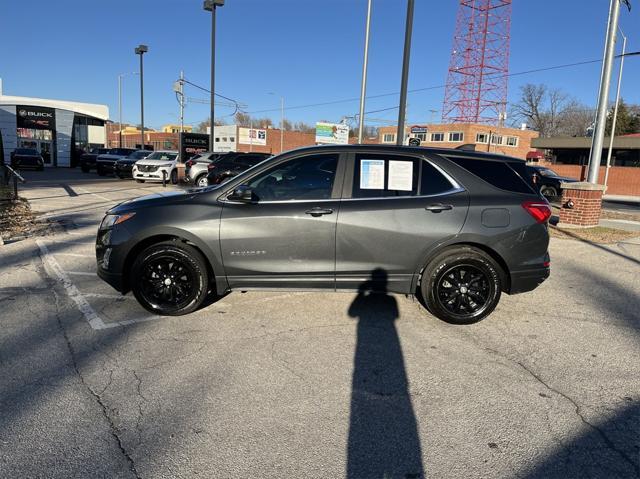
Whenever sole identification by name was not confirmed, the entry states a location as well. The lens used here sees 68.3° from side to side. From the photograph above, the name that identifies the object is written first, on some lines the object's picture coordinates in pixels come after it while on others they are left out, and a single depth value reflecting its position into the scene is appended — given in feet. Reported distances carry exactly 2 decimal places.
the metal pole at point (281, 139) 228.63
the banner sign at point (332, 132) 133.81
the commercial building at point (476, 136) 215.72
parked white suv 74.49
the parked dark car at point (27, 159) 105.06
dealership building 131.03
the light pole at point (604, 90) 36.65
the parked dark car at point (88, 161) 105.81
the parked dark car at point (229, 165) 57.62
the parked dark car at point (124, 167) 83.46
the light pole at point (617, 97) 102.97
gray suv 15.42
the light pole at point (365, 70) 63.71
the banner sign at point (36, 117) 132.26
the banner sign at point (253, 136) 203.93
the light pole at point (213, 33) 74.02
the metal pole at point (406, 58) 35.19
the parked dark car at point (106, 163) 94.17
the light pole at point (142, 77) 111.96
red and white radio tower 201.26
